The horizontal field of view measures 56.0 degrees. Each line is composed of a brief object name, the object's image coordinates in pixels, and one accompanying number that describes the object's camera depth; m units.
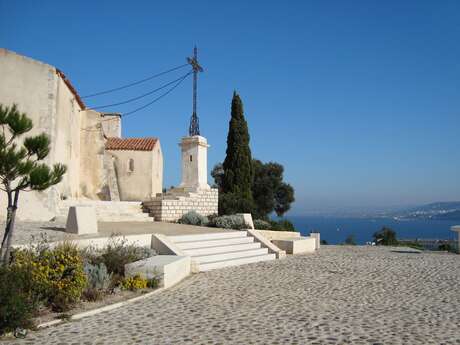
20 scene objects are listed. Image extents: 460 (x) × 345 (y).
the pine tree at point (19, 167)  6.82
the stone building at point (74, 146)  15.70
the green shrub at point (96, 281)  7.50
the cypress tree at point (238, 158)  25.81
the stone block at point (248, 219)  16.93
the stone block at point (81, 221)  11.54
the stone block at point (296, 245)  15.45
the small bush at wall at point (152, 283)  8.71
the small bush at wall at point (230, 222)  16.56
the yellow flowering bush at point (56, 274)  6.78
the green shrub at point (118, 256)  8.98
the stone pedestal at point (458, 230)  17.03
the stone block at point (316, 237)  17.83
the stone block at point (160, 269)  8.84
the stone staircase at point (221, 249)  12.01
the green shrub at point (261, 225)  19.08
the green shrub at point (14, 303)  5.44
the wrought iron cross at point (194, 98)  21.31
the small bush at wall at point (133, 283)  8.42
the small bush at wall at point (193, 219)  17.91
